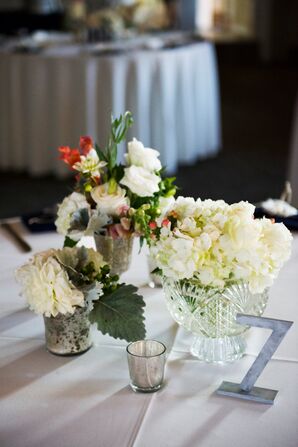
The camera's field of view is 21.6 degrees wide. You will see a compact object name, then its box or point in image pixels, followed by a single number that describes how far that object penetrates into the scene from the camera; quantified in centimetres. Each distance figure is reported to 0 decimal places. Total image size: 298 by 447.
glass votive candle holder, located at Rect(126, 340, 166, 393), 142
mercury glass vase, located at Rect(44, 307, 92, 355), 153
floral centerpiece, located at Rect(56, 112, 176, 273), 174
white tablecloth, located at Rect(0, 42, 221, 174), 540
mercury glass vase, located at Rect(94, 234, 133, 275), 184
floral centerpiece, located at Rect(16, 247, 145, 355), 147
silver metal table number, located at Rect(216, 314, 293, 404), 140
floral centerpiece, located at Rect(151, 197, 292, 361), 141
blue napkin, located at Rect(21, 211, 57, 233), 233
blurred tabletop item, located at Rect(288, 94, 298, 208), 361
